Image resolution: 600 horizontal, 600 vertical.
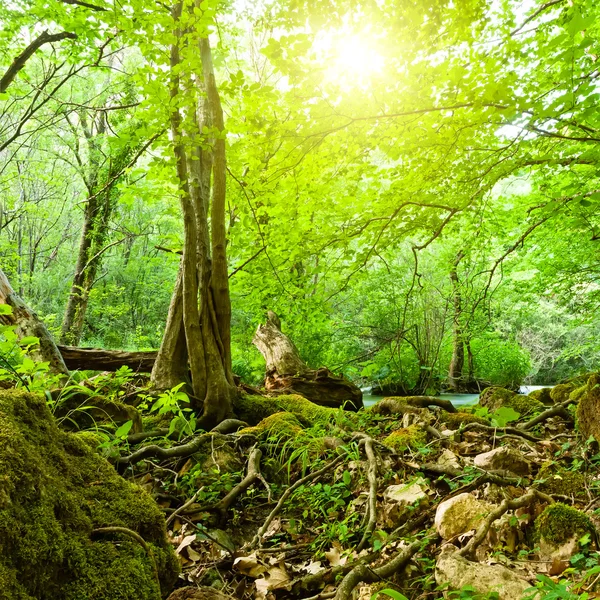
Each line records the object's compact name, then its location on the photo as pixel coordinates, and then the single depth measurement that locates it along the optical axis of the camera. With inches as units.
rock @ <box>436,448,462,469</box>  97.0
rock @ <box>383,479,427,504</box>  84.7
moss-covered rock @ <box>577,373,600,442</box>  99.1
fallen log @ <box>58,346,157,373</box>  242.4
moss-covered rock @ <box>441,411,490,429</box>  138.7
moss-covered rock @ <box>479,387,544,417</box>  160.2
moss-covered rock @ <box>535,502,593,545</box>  63.7
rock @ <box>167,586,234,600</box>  56.2
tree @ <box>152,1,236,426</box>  171.5
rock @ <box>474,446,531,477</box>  91.7
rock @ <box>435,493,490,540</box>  71.6
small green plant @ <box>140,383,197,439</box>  107.9
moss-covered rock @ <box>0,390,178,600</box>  39.9
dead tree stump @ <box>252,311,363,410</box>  242.8
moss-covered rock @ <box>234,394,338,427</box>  170.9
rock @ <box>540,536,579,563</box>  61.5
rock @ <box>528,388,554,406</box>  191.6
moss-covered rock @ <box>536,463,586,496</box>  80.6
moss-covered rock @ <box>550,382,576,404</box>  177.2
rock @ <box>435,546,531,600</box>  52.6
